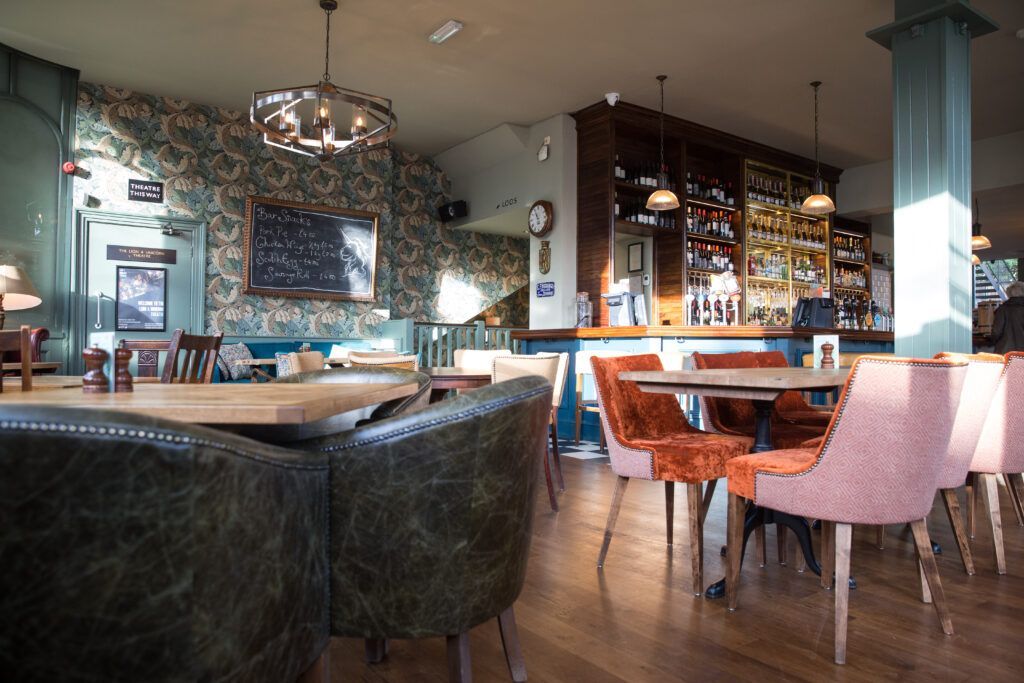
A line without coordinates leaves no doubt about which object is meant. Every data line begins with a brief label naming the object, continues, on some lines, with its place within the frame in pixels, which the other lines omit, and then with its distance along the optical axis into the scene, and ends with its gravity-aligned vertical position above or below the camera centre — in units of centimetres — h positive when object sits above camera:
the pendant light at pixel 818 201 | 688 +150
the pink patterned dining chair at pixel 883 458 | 188 -32
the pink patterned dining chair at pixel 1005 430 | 281 -34
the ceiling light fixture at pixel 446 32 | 538 +257
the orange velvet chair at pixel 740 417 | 331 -37
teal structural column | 414 +112
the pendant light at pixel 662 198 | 654 +145
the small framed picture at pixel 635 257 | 853 +115
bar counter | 560 +6
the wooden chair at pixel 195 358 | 287 -5
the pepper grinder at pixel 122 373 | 166 -7
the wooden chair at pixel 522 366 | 389 -11
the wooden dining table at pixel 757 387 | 232 -15
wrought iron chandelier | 386 +138
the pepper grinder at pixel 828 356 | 414 -5
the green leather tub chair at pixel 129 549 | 78 -26
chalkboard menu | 736 +108
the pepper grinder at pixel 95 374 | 157 -7
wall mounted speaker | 880 +178
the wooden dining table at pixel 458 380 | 347 -17
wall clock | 747 +145
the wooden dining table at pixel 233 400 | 120 -11
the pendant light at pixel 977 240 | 844 +137
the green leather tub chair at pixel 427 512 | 122 -31
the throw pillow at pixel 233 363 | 678 -18
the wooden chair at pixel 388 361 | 418 -10
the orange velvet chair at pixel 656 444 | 248 -38
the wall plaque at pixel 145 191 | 669 +154
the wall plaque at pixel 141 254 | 662 +91
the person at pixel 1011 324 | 754 +29
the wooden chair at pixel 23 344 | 188 +0
